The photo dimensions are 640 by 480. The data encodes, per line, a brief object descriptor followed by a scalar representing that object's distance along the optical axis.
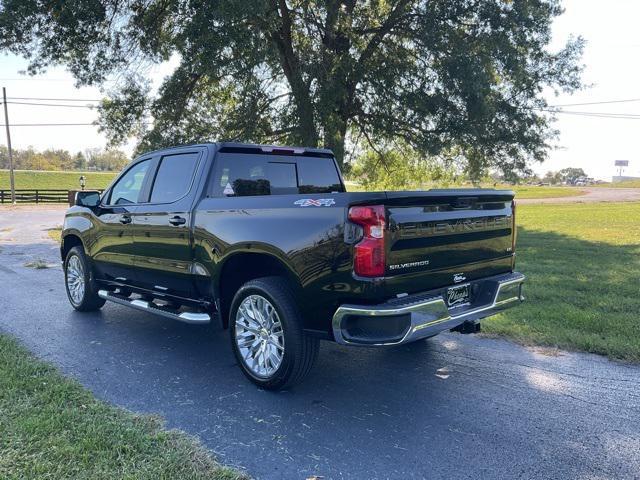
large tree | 12.71
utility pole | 39.59
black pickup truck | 3.49
